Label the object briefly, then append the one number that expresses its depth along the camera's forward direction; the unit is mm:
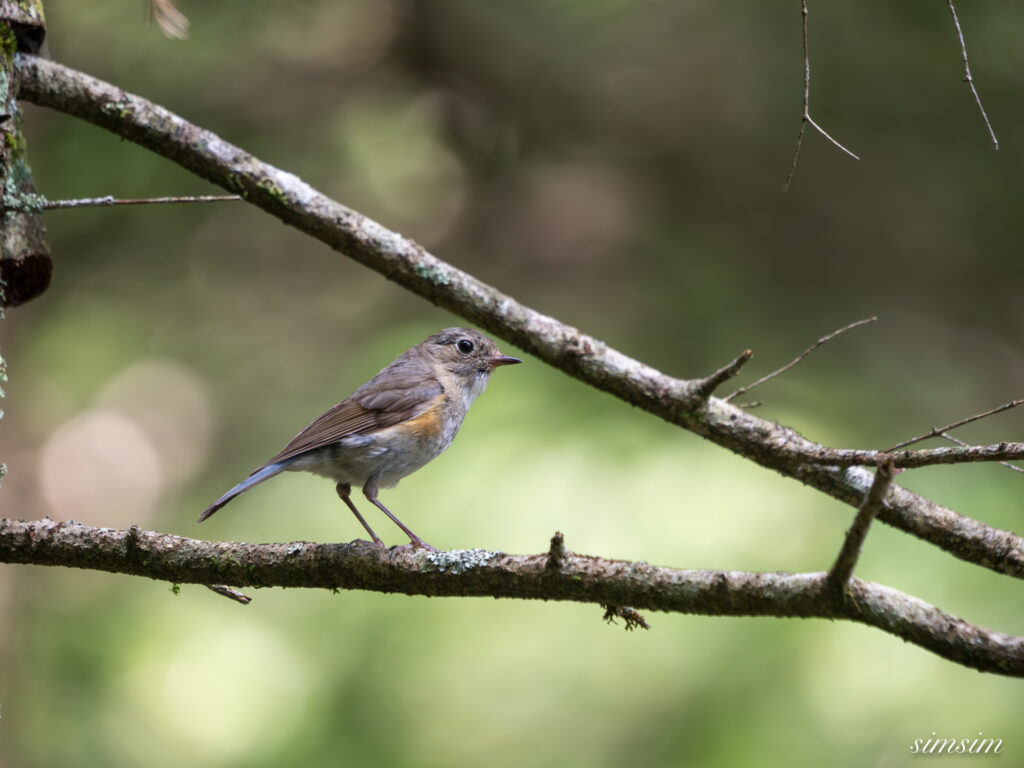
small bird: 6840
